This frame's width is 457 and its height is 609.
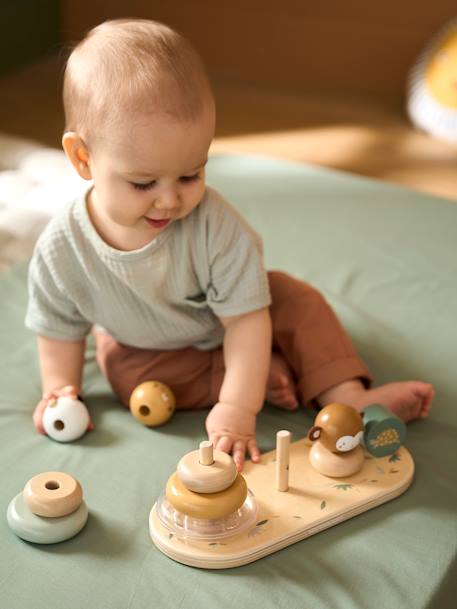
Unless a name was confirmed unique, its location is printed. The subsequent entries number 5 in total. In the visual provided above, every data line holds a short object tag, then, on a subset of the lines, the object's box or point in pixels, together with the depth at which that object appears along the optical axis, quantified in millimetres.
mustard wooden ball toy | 1253
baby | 1137
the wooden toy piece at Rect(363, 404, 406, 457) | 1188
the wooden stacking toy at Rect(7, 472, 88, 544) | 1102
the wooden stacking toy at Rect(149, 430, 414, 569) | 1088
